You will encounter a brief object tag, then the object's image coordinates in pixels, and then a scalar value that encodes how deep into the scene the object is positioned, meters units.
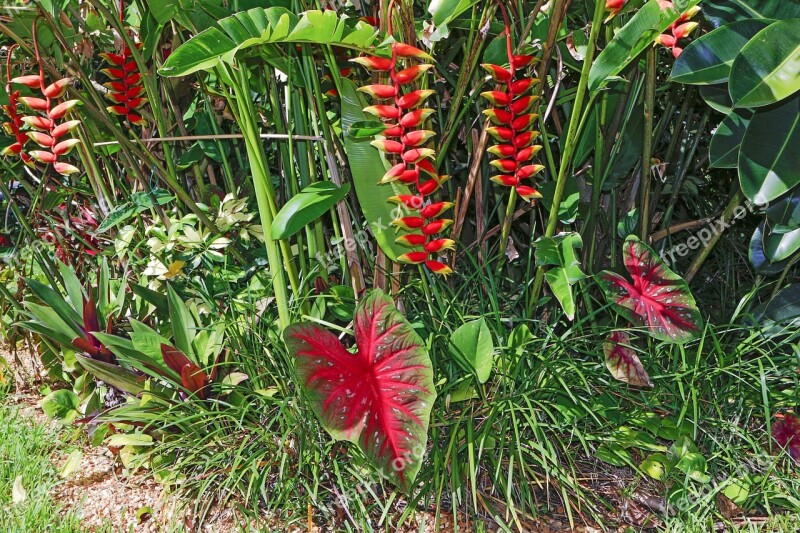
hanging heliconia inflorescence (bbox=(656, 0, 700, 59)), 1.30
